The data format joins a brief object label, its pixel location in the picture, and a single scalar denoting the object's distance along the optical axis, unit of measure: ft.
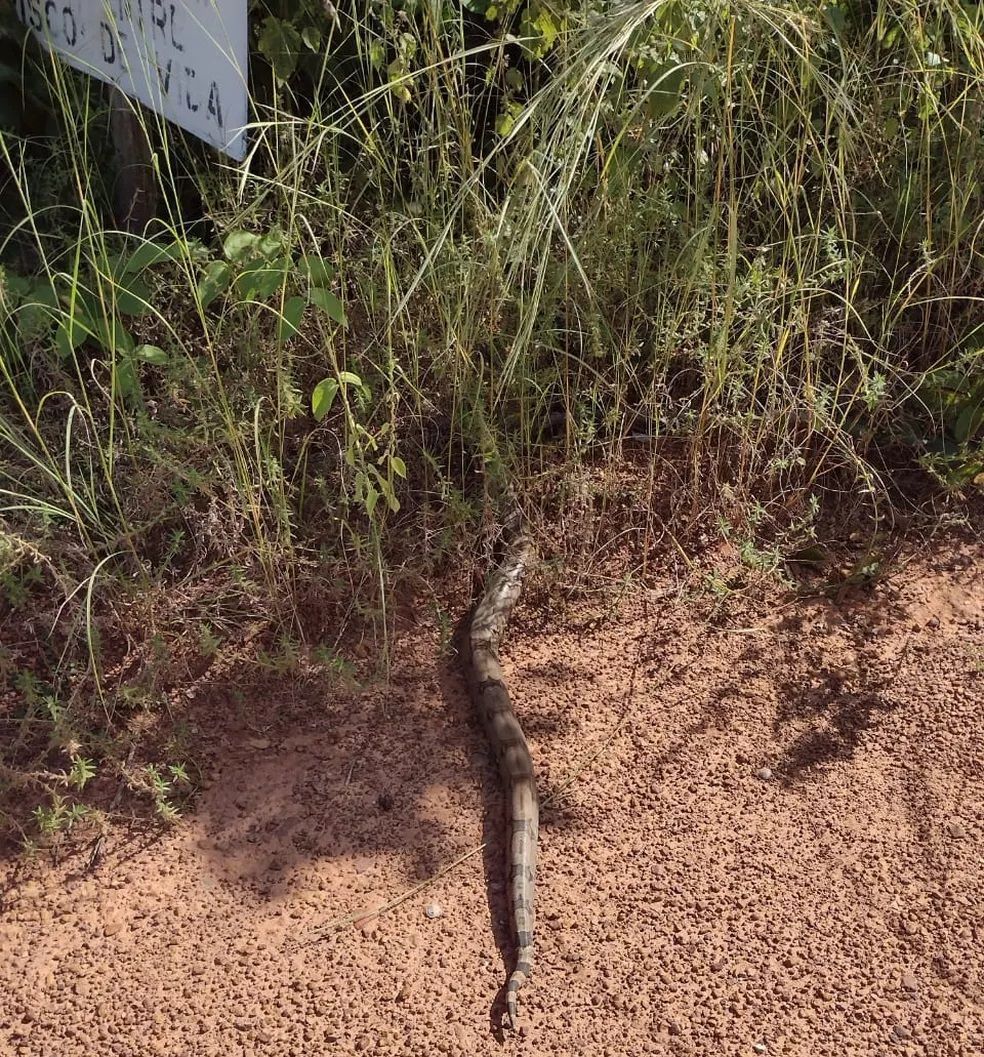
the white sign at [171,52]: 8.81
